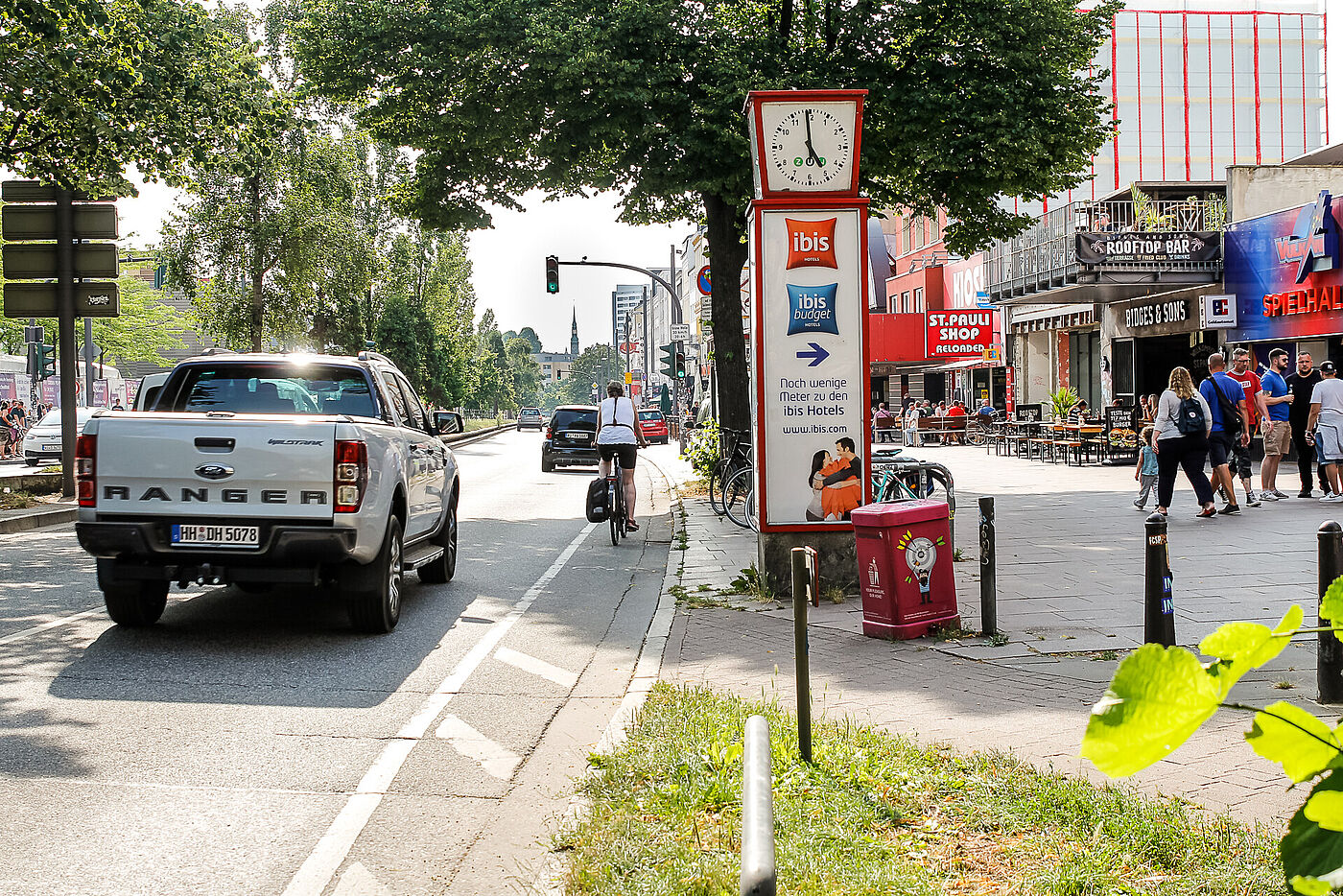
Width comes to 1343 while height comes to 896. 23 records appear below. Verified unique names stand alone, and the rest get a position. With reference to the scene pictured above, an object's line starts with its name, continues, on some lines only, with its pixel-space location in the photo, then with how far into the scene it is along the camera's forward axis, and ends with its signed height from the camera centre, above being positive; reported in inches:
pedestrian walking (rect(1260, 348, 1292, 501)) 644.1 -7.8
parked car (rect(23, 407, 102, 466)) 1300.4 -7.5
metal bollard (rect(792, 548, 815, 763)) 191.2 -36.6
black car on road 1196.5 -15.8
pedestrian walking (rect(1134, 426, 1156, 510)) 621.6 -31.5
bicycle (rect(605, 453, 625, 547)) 580.7 -36.0
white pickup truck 304.7 -15.9
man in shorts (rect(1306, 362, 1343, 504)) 597.0 -8.7
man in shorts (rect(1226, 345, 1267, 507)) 632.3 -1.0
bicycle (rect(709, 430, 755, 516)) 681.0 -26.2
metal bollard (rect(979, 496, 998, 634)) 307.9 -39.6
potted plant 1242.6 +6.8
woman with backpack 555.5 -9.5
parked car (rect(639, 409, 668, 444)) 2159.2 -8.9
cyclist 586.6 -4.9
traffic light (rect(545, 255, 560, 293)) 1365.7 +163.0
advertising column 388.8 +16.5
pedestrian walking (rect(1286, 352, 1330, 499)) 653.3 +4.9
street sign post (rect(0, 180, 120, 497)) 772.6 +112.3
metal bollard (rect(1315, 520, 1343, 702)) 228.1 -44.5
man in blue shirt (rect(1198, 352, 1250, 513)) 585.0 -5.8
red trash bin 311.6 -39.3
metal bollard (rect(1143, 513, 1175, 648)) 253.6 -37.2
